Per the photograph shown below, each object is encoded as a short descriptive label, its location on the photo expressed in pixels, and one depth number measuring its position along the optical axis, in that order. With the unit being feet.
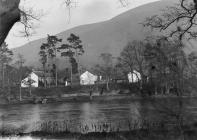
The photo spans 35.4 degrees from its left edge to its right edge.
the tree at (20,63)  284.98
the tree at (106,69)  328.17
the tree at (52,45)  306.14
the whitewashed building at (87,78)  362.94
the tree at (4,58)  281.29
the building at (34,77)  351.25
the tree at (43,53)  319.72
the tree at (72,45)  304.09
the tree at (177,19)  41.19
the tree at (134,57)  275.18
